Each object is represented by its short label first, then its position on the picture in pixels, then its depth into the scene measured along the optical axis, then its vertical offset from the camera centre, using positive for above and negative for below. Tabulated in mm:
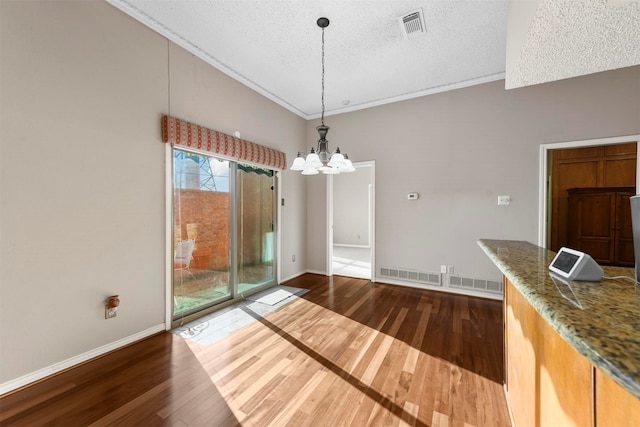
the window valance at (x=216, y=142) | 2725 +860
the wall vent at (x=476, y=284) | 3695 -1075
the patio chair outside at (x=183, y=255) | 2918 -512
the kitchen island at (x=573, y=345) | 479 -264
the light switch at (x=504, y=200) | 3600 +161
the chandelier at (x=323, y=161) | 2439 +493
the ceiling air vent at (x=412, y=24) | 2479 +1894
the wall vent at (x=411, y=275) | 4078 -1059
